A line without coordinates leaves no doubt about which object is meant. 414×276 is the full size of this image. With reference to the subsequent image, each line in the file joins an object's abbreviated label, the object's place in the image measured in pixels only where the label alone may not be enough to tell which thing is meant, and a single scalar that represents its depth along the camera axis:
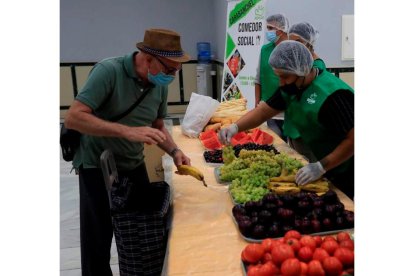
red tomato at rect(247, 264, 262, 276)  1.31
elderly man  2.02
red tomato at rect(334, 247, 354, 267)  1.30
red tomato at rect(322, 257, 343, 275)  1.26
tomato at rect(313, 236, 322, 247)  1.41
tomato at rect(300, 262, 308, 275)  1.27
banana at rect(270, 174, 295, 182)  2.20
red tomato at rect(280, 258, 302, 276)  1.26
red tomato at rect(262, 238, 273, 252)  1.41
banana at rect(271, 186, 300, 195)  2.07
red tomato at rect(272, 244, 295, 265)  1.32
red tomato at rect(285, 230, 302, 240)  1.45
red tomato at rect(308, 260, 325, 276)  1.26
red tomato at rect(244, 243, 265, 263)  1.40
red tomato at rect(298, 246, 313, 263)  1.33
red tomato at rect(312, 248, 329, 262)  1.31
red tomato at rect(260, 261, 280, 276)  1.30
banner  5.30
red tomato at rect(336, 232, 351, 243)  1.46
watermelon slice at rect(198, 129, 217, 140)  3.42
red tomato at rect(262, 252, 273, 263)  1.38
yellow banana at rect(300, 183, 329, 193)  2.10
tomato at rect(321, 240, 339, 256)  1.36
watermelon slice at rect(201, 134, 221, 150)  3.22
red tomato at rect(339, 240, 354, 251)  1.36
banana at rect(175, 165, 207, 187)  2.29
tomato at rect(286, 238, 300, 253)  1.36
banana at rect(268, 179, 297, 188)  2.15
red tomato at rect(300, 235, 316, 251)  1.37
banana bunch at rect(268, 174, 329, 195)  2.08
